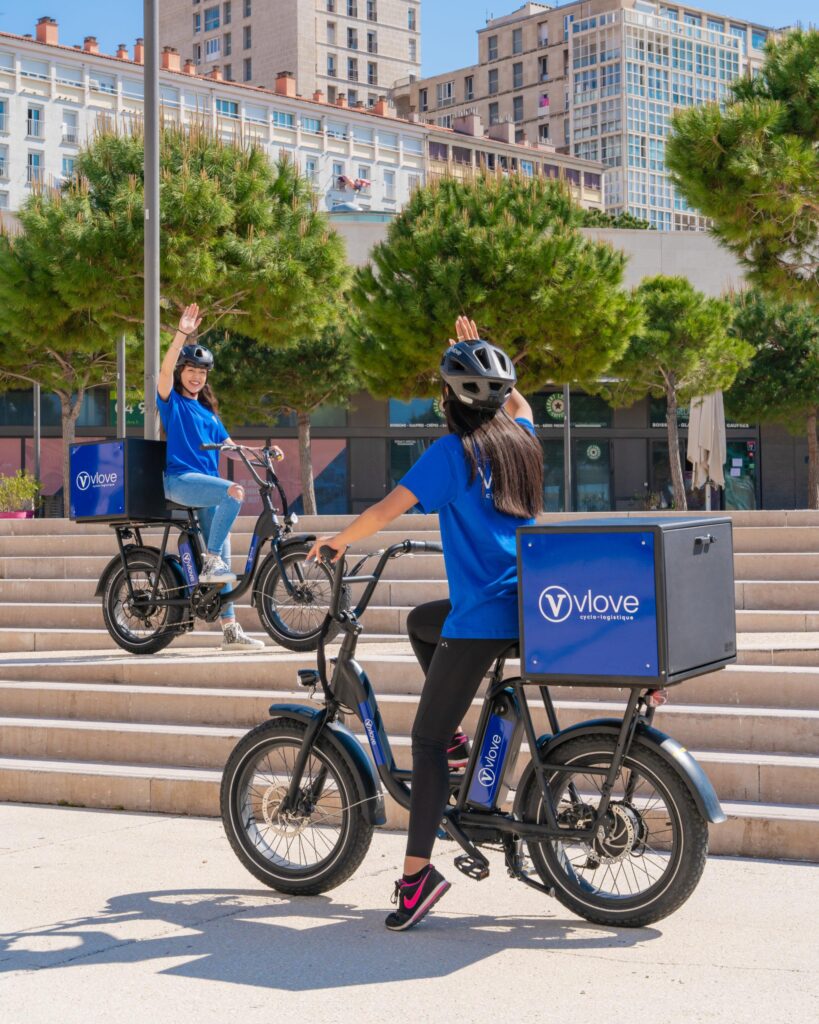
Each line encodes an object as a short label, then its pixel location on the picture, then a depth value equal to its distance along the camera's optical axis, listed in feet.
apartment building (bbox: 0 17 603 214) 277.44
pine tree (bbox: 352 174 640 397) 78.59
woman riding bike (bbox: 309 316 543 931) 15.01
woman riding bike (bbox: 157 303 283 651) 27.73
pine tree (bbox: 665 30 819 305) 57.47
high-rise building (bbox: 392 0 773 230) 441.68
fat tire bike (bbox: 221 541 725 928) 14.57
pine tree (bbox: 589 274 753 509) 99.91
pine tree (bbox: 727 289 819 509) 109.19
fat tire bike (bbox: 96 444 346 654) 27.71
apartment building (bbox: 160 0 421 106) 373.40
